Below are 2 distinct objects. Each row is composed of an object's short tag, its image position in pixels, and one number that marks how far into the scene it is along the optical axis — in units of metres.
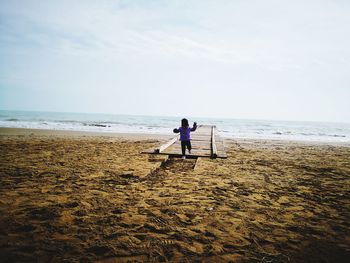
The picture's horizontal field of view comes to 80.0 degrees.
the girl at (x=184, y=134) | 7.63
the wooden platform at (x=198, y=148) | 7.89
